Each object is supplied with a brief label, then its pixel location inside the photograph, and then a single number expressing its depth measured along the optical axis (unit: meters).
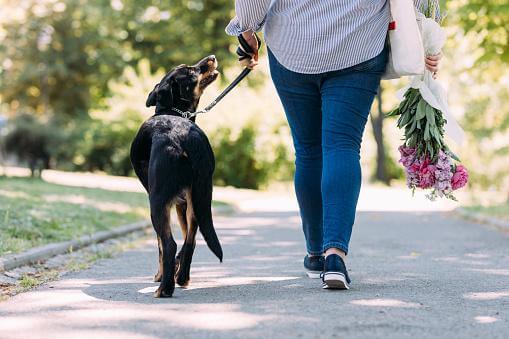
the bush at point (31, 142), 17.69
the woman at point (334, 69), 4.84
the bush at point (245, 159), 24.08
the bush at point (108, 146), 25.34
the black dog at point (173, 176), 4.69
